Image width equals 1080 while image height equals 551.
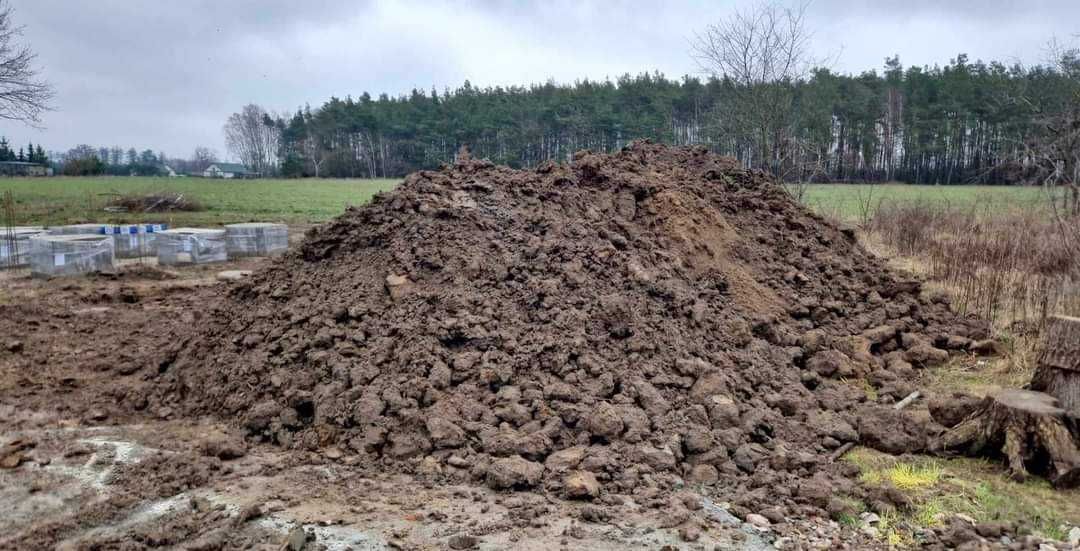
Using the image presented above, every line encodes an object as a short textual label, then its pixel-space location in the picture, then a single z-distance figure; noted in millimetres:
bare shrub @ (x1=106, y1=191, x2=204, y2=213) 22703
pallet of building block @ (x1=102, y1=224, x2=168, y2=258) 13250
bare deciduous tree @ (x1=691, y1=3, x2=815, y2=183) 13734
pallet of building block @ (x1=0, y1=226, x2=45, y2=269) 11562
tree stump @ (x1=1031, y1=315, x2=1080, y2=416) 4043
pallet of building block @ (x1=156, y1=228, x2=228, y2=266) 12523
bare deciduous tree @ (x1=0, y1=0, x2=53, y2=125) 20312
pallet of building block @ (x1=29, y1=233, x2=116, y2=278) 10703
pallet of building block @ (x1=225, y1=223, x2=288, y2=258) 13737
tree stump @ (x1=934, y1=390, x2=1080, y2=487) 3781
